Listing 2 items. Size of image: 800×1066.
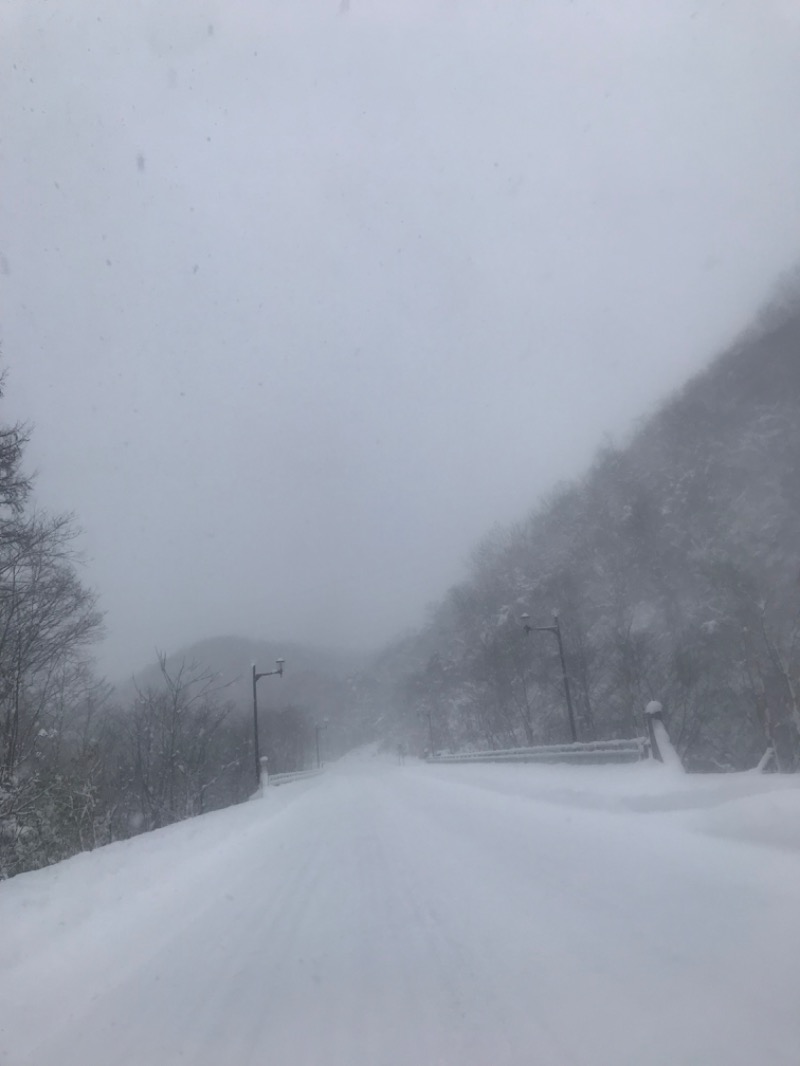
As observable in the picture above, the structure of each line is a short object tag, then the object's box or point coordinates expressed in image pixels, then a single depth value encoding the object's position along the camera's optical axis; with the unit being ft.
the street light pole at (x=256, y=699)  109.09
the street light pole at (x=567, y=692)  96.58
